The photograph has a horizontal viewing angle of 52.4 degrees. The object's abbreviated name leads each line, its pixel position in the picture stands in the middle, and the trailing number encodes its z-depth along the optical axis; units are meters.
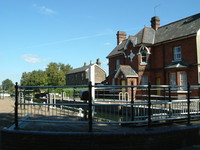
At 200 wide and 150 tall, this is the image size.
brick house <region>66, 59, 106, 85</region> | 55.50
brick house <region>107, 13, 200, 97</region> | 20.22
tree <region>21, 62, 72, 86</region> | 56.20
